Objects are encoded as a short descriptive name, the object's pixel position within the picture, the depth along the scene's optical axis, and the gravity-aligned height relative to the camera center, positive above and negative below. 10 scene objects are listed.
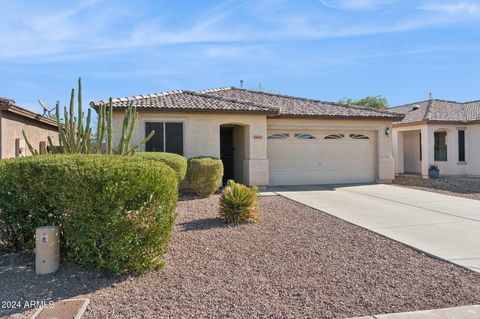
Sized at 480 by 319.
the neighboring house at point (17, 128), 12.33 +1.26
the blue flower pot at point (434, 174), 19.81 -1.18
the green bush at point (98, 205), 5.12 -0.68
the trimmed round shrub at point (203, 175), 13.63 -0.72
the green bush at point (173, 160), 11.97 -0.10
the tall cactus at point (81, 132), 9.44 +0.73
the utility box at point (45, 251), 5.43 -1.37
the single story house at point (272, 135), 15.10 +0.96
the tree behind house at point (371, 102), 50.64 +7.36
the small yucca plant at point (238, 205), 8.90 -1.21
